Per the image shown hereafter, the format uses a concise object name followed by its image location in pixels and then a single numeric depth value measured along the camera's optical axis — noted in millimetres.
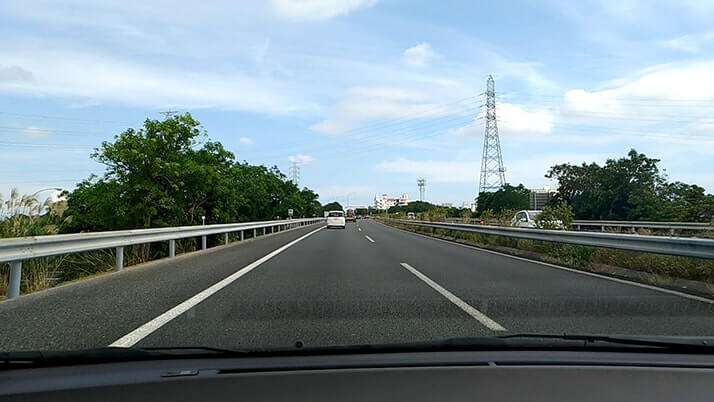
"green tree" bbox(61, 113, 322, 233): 26594
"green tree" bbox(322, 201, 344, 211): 190750
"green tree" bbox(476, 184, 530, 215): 77750
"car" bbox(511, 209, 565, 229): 24812
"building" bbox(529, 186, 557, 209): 83319
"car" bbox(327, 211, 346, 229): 44722
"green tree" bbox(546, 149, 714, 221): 35312
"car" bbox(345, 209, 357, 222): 85288
